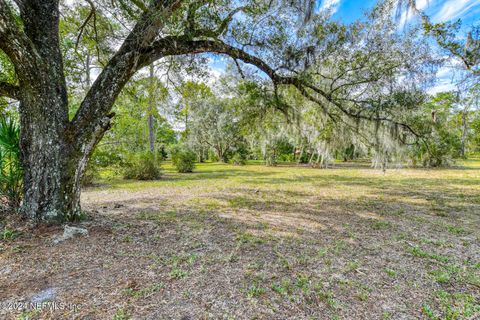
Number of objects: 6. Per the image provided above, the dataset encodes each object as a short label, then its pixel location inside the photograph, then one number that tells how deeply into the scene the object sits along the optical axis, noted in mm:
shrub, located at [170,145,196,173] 12156
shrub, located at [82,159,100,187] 6952
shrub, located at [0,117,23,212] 2869
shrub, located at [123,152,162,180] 8977
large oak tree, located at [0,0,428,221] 2645
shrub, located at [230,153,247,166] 19234
